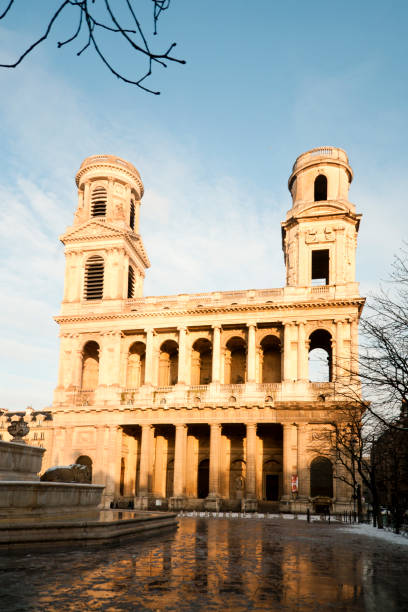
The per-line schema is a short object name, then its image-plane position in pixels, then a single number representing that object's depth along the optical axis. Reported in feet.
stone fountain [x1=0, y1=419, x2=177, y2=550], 44.98
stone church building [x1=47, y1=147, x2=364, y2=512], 142.41
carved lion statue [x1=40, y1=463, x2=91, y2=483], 62.95
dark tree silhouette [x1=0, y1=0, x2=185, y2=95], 11.81
